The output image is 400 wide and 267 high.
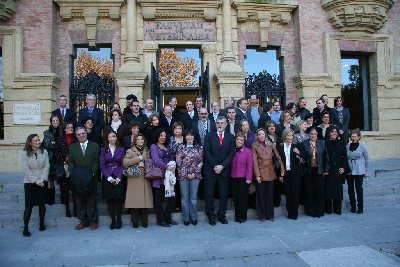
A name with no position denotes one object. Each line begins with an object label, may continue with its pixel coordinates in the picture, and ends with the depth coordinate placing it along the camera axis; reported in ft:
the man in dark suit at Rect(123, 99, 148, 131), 24.43
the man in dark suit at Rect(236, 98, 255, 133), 26.63
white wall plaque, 35.53
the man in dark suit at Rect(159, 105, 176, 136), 24.74
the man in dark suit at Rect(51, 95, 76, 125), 26.03
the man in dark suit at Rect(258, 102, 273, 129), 27.61
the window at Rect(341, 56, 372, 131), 42.93
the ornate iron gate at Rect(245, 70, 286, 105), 38.96
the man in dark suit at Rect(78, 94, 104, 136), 25.68
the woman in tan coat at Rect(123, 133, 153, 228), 21.46
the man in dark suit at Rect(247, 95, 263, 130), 29.07
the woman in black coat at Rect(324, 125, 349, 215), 23.76
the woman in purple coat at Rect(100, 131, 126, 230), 21.43
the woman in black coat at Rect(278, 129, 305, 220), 23.09
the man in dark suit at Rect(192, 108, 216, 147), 24.63
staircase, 22.49
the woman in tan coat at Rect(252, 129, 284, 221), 22.89
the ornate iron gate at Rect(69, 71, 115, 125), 37.60
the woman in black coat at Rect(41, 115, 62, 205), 22.59
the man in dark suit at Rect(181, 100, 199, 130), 25.46
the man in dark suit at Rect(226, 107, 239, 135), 24.77
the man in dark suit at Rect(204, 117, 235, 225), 22.31
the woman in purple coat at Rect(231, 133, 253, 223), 22.58
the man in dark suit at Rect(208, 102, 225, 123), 26.61
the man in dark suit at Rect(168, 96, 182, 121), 25.67
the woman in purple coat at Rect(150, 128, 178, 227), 21.90
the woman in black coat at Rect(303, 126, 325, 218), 23.63
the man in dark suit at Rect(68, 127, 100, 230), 21.62
